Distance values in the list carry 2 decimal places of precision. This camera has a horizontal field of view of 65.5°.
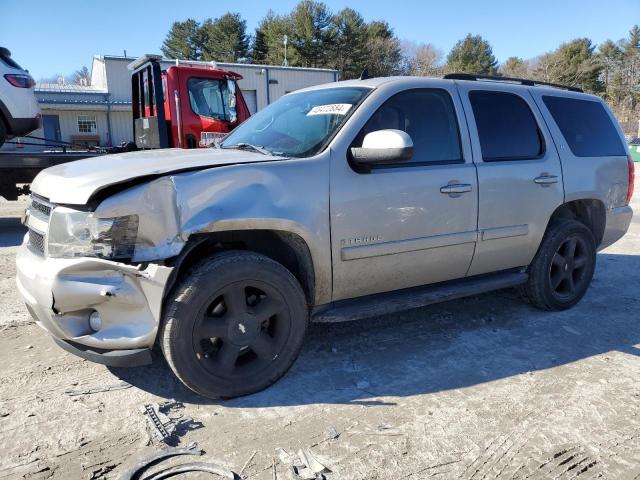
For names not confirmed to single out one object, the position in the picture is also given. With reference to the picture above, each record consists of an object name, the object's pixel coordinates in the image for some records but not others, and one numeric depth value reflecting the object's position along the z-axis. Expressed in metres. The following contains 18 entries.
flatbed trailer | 7.52
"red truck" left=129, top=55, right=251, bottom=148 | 7.69
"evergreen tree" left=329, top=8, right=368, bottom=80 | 49.53
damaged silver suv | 2.62
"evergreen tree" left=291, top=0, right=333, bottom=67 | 47.88
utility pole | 44.74
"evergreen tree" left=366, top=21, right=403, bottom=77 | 52.72
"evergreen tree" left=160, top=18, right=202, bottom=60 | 54.94
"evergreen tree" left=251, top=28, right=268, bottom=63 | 52.31
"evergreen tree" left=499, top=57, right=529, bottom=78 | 65.44
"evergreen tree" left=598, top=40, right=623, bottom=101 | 56.62
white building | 28.58
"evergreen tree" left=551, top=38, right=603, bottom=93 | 52.72
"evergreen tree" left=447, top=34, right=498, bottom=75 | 69.06
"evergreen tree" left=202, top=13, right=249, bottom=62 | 51.31
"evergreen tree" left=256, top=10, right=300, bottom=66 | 48.03
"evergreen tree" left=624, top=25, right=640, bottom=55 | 60.47
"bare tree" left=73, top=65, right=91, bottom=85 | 65.62
